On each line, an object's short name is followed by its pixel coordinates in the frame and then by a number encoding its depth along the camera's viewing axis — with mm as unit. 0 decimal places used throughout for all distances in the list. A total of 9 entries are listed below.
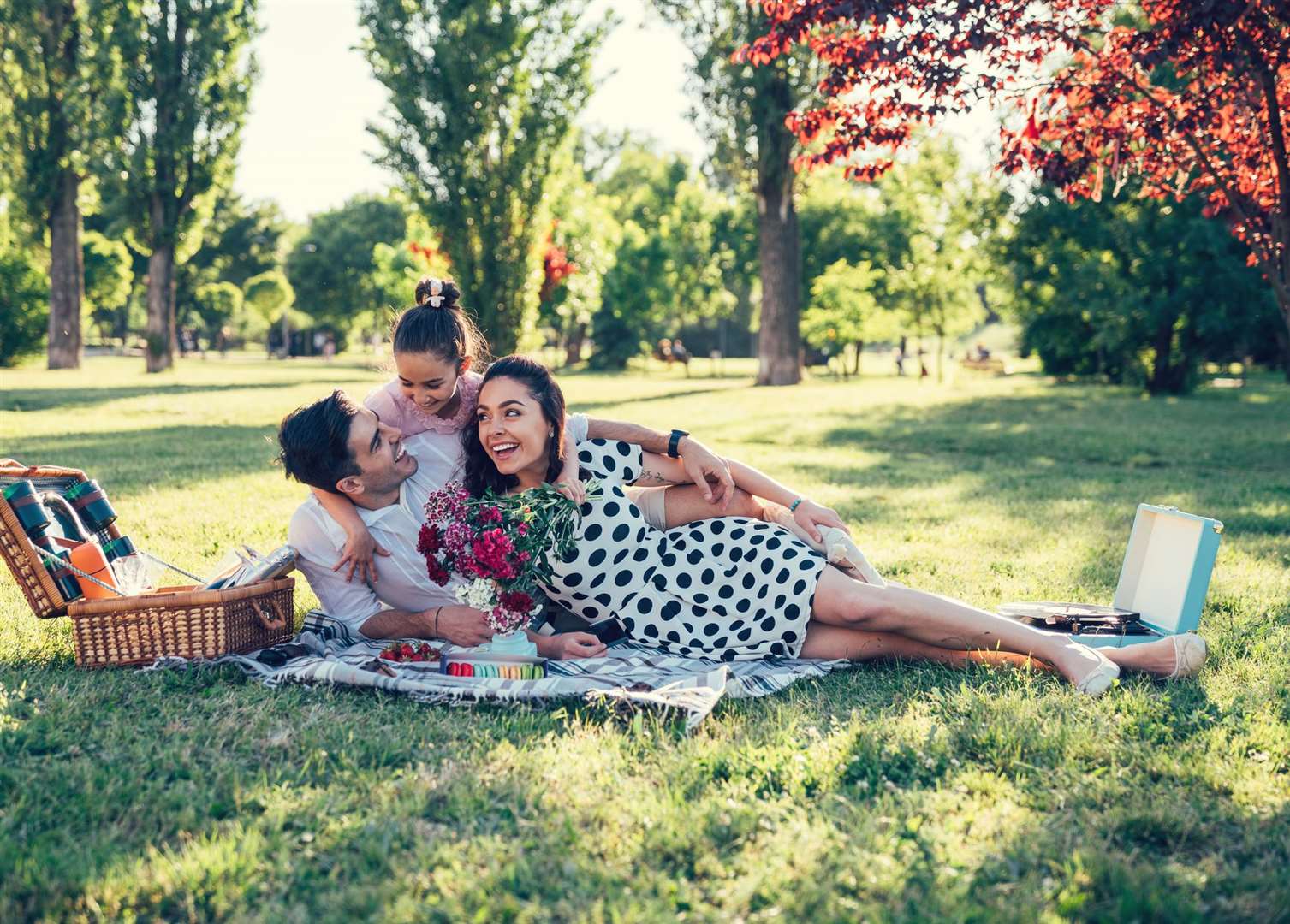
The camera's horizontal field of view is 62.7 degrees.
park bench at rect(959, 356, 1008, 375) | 41281
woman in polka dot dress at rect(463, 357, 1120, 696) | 3951
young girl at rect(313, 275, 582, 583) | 4641
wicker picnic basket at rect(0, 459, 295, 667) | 3980
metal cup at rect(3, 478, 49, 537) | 4102
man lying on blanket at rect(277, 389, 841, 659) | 4203
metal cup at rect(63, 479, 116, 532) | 4641
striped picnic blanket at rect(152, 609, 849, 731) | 3594
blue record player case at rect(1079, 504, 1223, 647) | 4219
